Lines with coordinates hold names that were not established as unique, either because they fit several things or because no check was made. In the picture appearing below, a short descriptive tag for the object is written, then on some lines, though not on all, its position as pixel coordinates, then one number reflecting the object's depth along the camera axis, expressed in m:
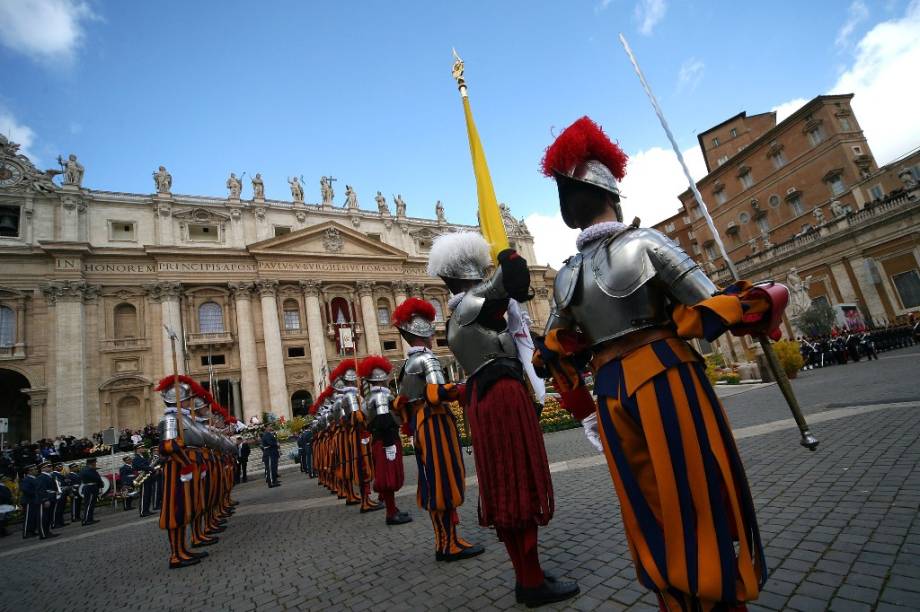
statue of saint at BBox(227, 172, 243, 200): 34.56
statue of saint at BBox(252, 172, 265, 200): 35.48
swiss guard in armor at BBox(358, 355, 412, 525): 5.73
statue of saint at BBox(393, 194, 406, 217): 43.34
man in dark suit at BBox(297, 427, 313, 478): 16.29
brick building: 20.95
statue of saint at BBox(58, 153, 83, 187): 29.20
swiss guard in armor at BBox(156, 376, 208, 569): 5.52
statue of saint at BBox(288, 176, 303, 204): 37.38
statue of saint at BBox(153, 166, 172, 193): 31.94
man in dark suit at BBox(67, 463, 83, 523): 12.84
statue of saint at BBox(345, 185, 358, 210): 40.56
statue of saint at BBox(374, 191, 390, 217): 42.59
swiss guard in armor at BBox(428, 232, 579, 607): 2.76
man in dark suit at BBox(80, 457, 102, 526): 11.73
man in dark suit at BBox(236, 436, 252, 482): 16.34
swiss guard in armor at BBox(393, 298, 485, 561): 3.90
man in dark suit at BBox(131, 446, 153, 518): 11.52
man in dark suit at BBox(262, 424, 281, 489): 13.67
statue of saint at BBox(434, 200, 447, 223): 46.88
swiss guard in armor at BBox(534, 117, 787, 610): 1.52
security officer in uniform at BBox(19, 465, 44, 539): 10.54
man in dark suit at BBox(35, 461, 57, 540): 10.30
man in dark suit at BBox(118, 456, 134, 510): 14.24
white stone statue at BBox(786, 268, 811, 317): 22.91
